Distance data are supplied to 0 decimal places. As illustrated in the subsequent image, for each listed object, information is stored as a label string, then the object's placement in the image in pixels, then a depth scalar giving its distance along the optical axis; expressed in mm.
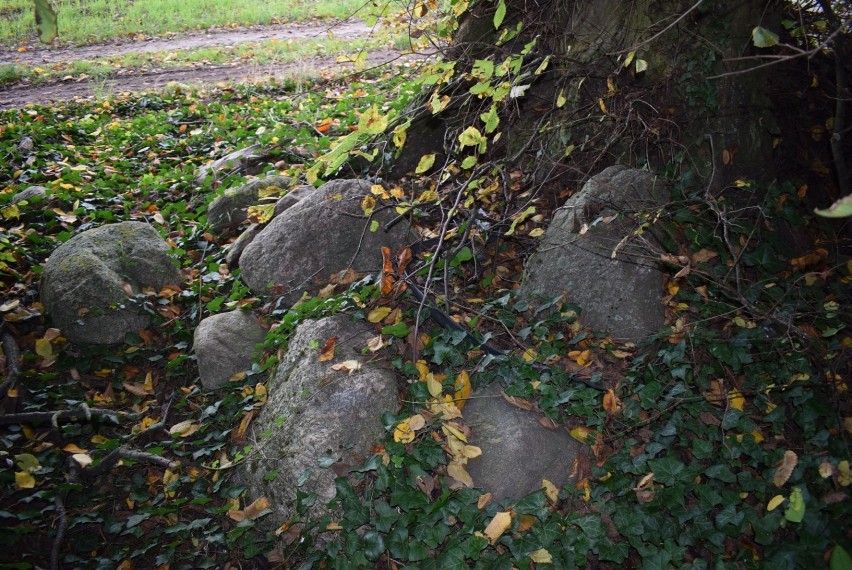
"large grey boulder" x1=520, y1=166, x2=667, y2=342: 3311
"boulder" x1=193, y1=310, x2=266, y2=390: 3496
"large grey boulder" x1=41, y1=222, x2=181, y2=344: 3705
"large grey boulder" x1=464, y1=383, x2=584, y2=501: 2775
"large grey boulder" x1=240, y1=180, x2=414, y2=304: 3908
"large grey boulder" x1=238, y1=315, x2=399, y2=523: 2811
